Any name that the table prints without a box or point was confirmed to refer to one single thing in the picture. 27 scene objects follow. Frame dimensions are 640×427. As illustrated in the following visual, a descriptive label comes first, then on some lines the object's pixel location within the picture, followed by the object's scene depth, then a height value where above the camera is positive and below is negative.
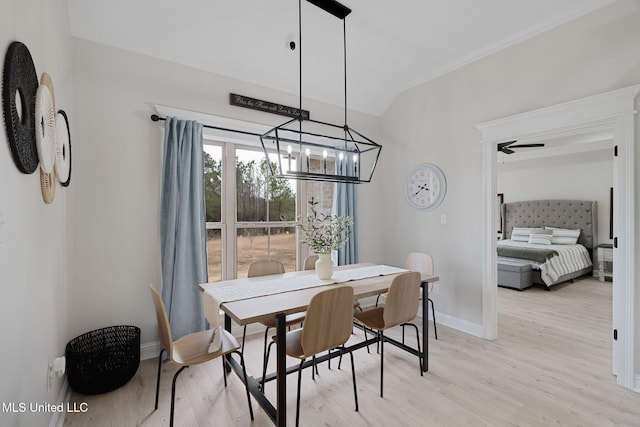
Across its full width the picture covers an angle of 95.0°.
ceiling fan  4.11 +0.88
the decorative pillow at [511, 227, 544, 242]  6.46 -0.62
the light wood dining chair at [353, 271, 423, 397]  2.12 -0.74
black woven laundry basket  2.09 -1.11
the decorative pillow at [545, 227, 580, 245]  6.00 -0.65
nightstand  5.58 -1.09
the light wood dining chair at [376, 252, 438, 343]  3.11 -0.63
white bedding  4.89 -1.01
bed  4.96 -0.71
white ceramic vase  2.48 -0.51
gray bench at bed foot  4.82 -1.15
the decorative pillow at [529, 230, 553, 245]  6.00 -0.66
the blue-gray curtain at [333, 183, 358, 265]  3.82 -0.04
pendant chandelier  3.47 +0.72
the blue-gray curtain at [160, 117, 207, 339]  2.64 -0.18
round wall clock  3.51 +0.25
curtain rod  2.63 +0.81
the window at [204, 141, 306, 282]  3.15 -0.04
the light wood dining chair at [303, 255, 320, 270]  3.07 -0.59
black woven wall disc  1.13 +0.44
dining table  1.69 -0.61
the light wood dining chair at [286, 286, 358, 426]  1.70 -0.71
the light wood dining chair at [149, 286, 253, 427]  1.67 -0.91
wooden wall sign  3.07 +1.13
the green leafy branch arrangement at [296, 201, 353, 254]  2.42 -0.23
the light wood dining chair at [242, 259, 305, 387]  2.66 -0.57
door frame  2.19 +0.27
